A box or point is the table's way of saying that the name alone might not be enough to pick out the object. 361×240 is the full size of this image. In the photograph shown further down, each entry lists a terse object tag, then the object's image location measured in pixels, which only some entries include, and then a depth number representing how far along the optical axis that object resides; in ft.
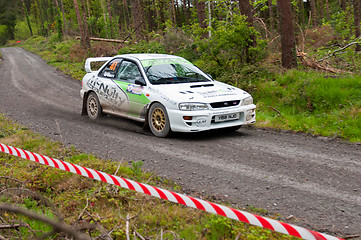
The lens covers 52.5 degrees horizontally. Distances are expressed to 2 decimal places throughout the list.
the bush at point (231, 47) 38.17
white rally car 24.31
